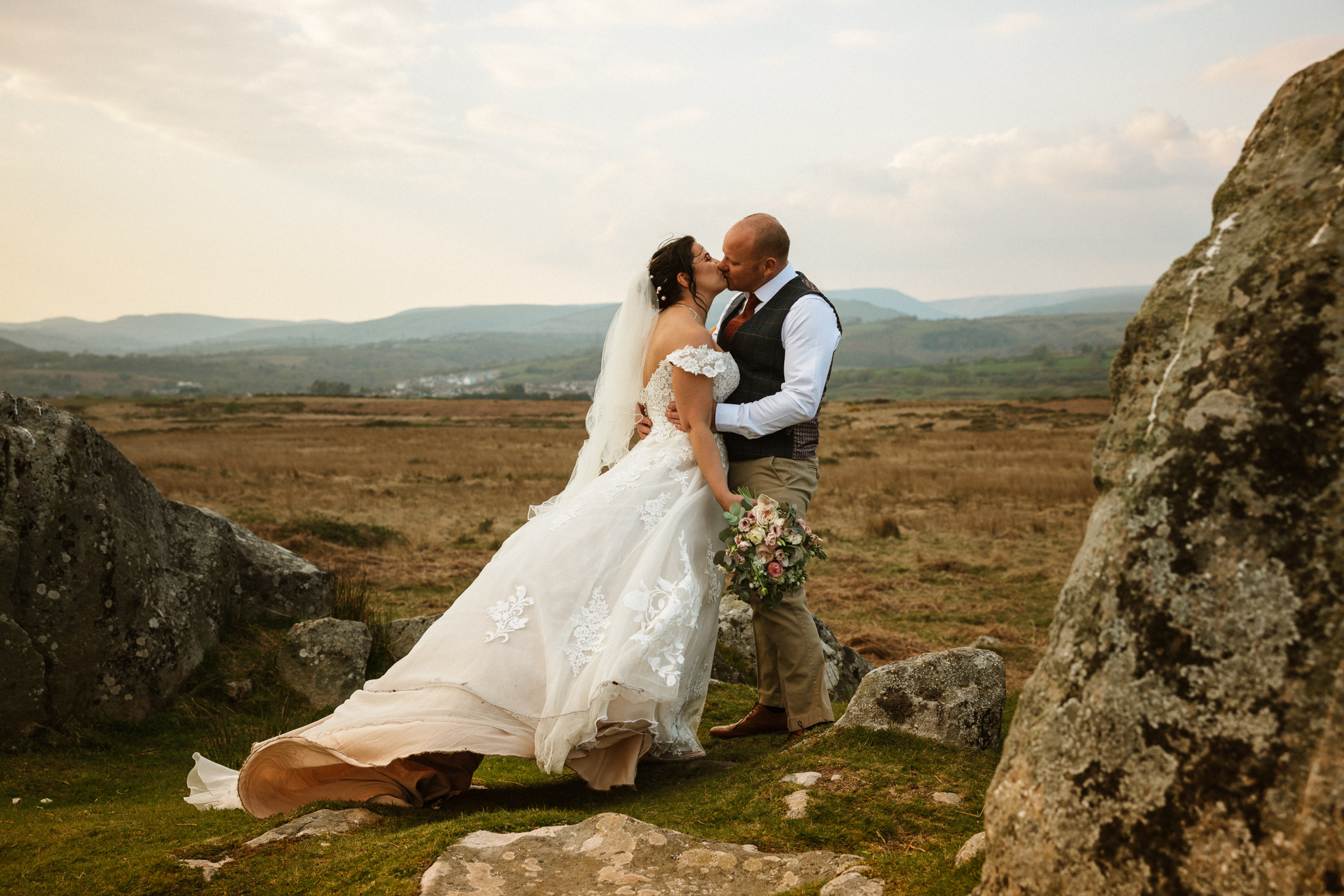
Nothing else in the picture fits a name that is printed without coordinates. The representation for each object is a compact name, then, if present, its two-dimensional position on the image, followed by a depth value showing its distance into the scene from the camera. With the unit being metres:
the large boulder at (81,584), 5.73
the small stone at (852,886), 2.96
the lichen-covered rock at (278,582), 8.19
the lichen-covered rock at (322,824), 3.89
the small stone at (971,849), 3.04
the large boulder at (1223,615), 2.04
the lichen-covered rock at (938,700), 5.06
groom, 5.53
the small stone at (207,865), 3.46
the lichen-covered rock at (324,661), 7.16
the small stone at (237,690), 6.93
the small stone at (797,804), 4.08
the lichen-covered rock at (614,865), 3.20
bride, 4.57
